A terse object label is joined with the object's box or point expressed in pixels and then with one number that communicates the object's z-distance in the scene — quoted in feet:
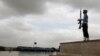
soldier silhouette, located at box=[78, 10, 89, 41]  14.22
